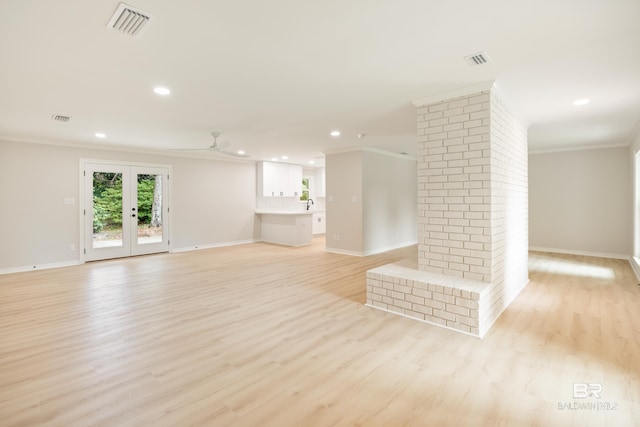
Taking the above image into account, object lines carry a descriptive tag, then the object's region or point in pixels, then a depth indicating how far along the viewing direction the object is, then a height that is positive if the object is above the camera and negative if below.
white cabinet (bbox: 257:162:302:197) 8.98 +1.11
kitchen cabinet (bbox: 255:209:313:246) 8.28 -0.33
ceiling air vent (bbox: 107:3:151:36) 1.86 +1.27
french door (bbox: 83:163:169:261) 6.32 +0.12
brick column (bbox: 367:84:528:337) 3.02 -0.06
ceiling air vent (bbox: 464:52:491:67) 2.45 +1.30
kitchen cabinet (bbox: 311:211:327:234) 10.46 -0.28
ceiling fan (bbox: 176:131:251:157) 5.18 +1.25
